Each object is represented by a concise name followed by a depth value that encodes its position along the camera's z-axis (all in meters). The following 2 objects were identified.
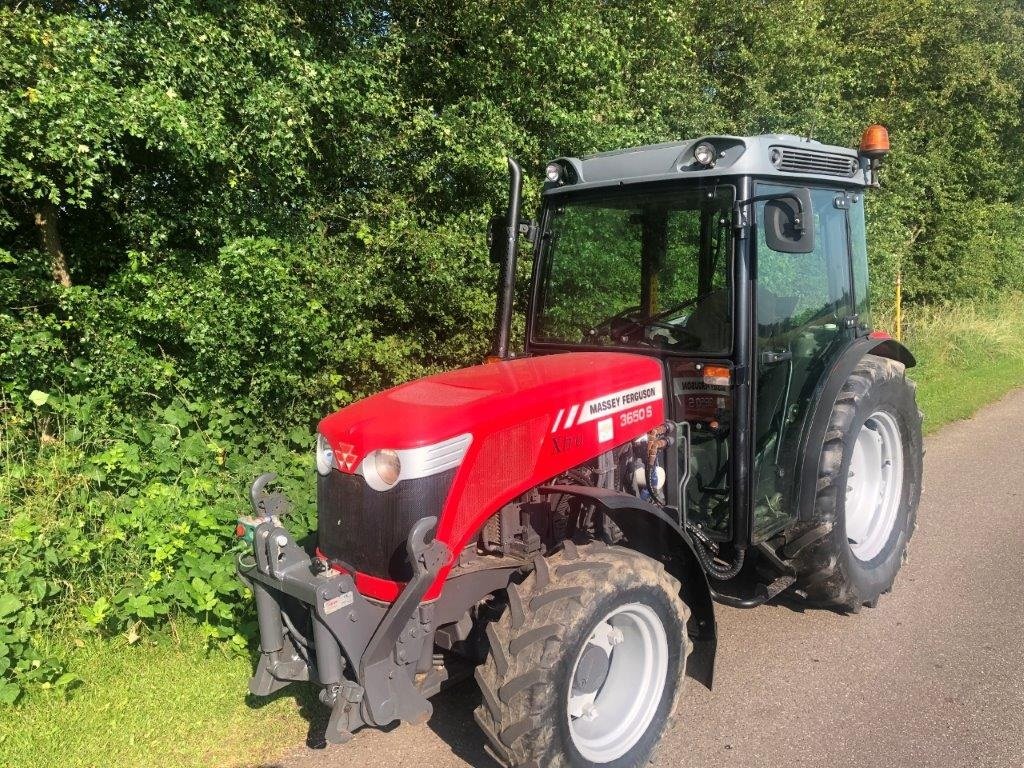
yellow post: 11.12
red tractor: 2.32
